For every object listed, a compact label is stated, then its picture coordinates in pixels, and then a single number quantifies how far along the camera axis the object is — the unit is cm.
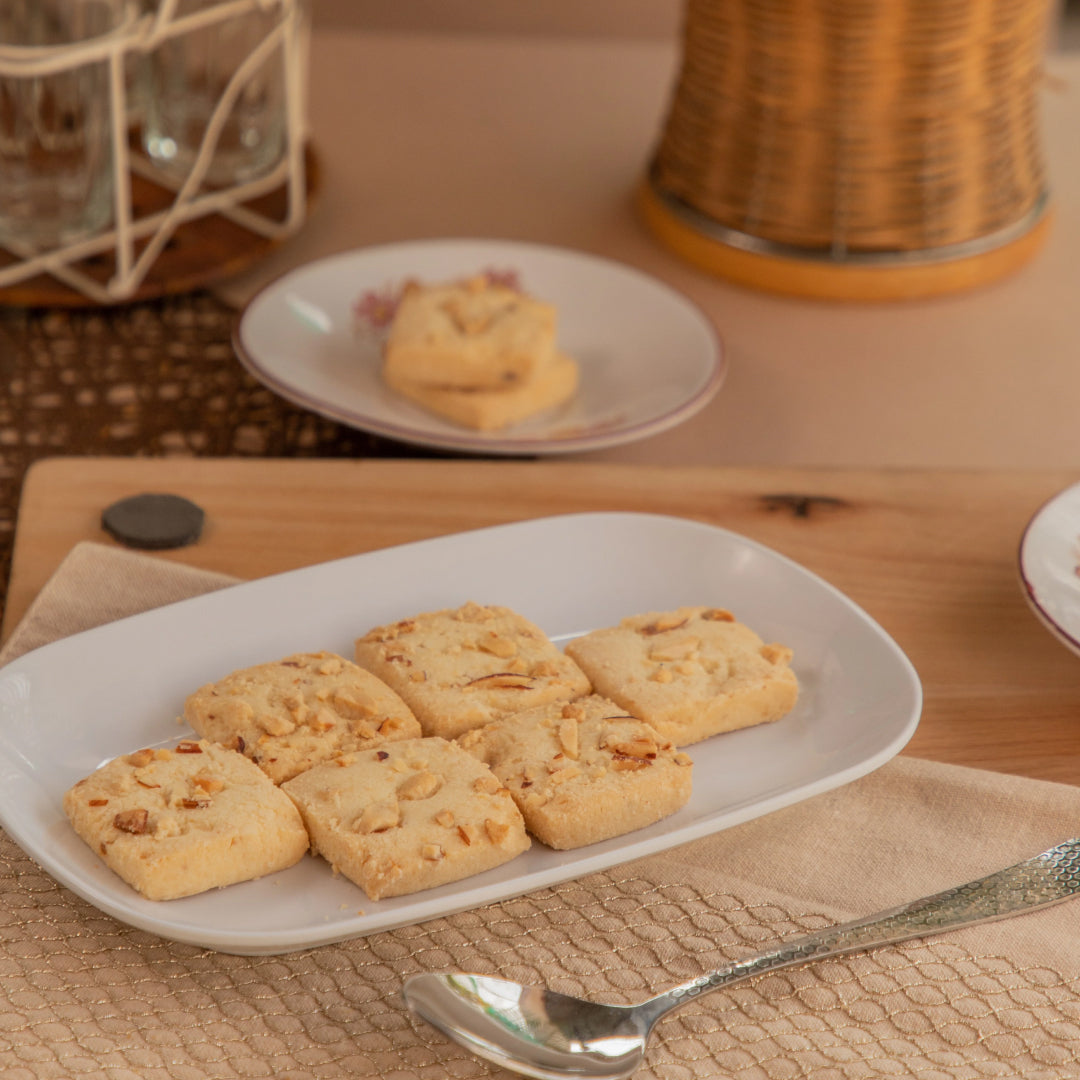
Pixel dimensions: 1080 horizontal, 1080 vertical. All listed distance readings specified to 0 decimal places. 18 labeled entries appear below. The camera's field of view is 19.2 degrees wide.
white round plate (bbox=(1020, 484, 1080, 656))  94
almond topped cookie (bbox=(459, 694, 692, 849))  86
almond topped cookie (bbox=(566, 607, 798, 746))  90
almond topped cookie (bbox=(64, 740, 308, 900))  83
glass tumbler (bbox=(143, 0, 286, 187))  122
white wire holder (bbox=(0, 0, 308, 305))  112
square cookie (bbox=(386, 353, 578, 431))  112
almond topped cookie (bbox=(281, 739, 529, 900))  84
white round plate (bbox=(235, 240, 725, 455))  111
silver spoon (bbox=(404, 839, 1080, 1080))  82
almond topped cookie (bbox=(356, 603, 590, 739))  90
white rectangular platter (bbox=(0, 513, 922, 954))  84
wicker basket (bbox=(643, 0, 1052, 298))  121
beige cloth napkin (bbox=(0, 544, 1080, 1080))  82
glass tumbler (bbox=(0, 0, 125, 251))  114
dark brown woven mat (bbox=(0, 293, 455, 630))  114
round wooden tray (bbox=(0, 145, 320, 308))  120
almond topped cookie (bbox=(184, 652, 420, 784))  87
